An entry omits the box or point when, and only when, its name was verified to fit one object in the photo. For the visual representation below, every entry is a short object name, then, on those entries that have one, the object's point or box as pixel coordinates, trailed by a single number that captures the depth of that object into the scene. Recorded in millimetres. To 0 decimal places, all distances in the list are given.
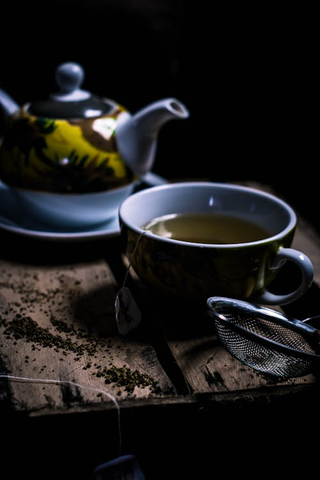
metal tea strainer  609
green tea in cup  785
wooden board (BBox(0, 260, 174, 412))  600
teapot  903
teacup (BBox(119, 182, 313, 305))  668
